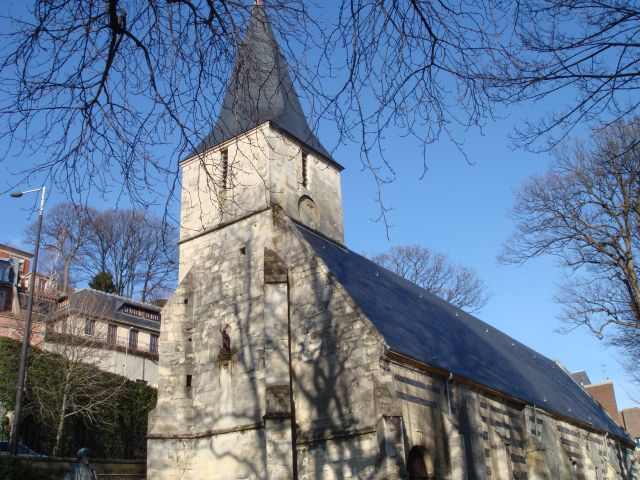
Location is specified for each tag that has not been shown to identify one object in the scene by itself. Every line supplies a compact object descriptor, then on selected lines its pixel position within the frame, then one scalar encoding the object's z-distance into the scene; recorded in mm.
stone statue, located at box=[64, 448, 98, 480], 9203
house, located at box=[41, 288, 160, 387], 28359
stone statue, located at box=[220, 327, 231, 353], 18564
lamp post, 17938
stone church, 15719
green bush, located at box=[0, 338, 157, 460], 25188
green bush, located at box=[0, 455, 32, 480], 13993
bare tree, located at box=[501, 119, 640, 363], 19734
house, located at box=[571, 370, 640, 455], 47547
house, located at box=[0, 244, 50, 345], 30672
